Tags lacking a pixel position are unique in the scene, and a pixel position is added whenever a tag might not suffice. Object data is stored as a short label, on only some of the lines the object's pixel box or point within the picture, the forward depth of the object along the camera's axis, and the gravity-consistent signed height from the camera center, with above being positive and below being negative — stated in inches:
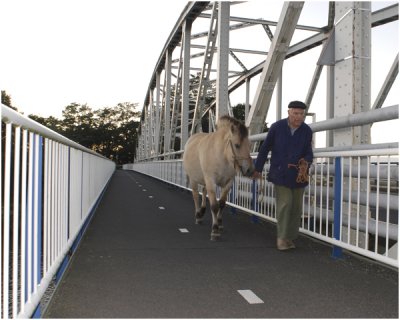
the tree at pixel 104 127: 4097.0 +331.4
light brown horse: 180.2 +0.5
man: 169.5 -3.0
